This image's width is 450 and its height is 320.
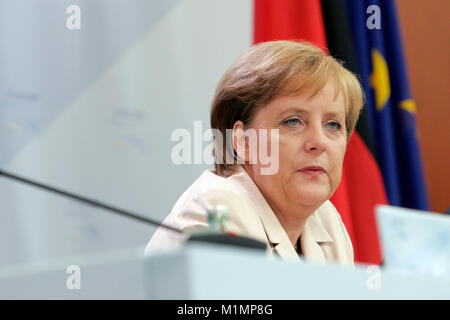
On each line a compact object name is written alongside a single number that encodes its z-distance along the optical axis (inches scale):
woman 159.5
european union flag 190.0
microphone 127.9
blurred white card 142.8
